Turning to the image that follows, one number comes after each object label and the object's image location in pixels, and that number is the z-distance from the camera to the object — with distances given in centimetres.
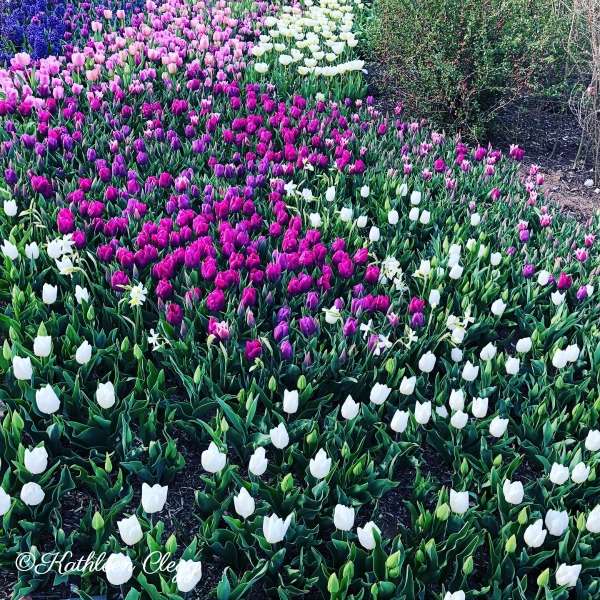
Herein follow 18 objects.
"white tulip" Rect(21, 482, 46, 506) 215
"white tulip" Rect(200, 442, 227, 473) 226
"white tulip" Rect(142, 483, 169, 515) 212
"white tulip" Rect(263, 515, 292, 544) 209
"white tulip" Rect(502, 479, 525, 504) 232
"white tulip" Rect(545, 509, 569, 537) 226
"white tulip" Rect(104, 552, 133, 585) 195
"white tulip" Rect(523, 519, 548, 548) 220
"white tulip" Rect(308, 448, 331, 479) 229
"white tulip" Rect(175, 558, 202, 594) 193
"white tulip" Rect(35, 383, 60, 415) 237
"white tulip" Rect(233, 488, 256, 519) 215
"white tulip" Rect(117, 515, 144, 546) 204
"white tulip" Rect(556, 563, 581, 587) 211
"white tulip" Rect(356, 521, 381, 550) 215
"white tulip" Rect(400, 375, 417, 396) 270
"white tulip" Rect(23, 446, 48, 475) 221
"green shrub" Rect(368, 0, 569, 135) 573
